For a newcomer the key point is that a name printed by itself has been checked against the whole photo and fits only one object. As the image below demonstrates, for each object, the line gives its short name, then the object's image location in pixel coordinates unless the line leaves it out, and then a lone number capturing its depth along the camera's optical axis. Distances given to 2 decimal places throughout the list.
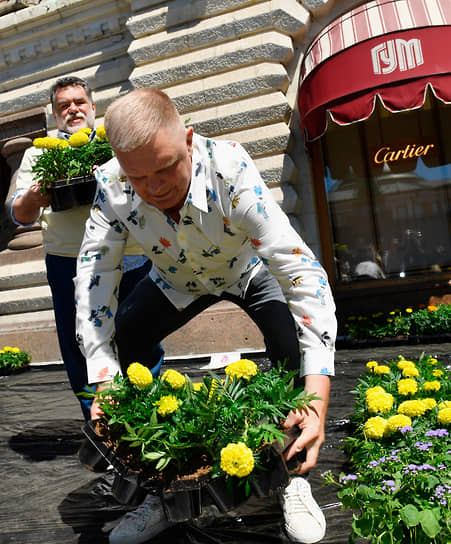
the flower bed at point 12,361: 6.34
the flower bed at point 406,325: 5.89
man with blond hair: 1.57
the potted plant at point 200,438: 1.39
